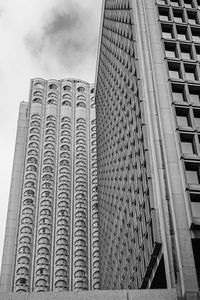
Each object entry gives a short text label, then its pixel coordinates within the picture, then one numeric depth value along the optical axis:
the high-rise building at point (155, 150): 36.97
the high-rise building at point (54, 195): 84.25
